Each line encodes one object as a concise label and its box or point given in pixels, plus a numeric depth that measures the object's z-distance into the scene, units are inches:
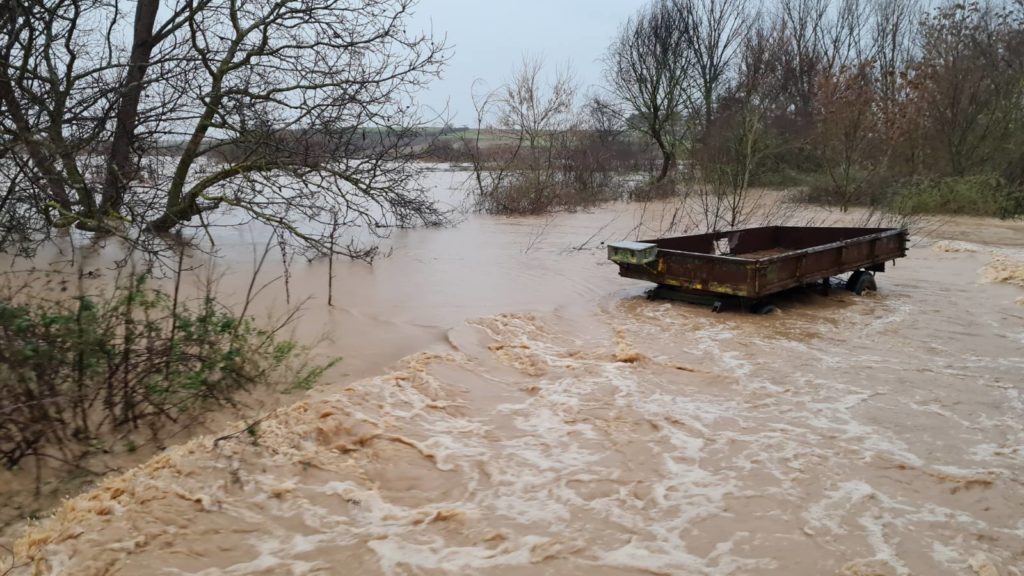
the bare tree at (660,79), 1163.9
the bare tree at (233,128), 285.7
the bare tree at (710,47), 1215.6
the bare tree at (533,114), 921.5
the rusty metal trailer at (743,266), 345.7
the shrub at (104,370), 172.1
